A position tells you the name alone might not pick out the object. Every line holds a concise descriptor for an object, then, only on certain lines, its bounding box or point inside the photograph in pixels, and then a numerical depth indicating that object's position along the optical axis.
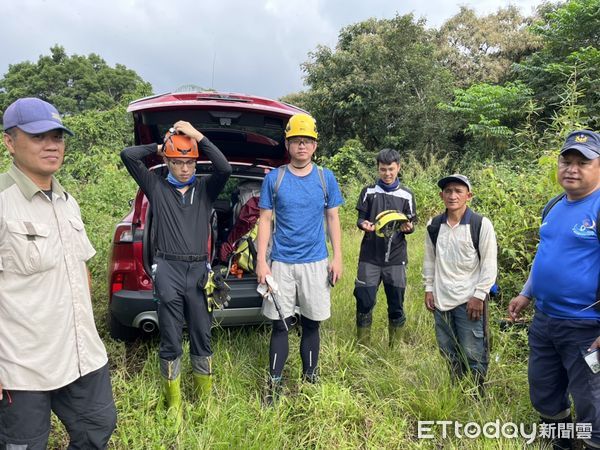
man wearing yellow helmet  2.83
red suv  2.93
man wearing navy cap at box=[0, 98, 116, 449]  1.72
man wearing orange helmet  2.64
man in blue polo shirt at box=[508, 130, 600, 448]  2.16
